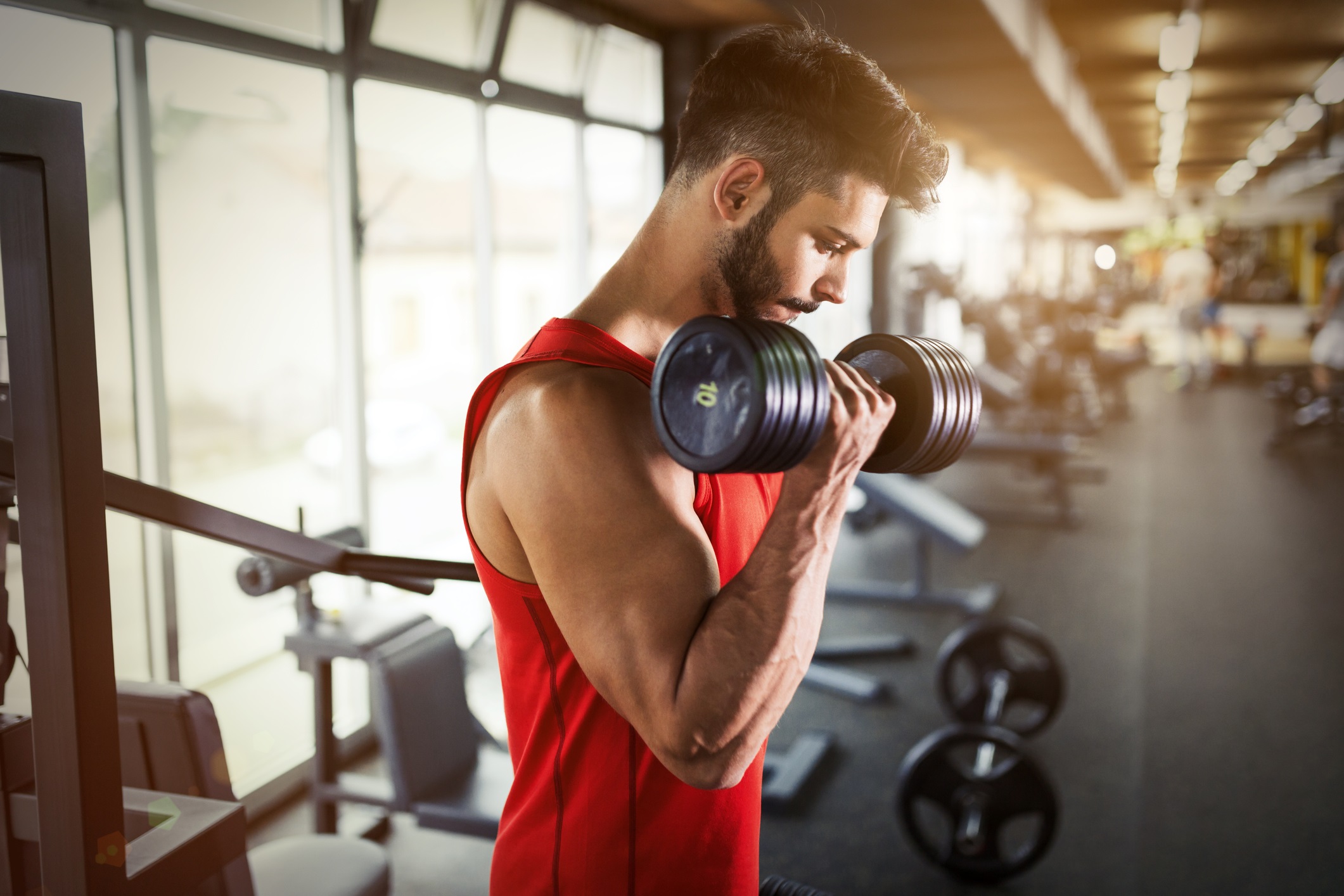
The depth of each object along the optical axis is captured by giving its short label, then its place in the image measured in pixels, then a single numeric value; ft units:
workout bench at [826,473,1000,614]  10.94
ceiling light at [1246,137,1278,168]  34.86
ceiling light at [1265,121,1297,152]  30.07
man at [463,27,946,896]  2.27
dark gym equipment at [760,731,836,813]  7.68
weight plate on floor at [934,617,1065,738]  8.27
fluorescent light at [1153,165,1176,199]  42.86
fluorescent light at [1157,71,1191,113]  21.17
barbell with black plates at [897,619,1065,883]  6.60
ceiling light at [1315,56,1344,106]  19.85
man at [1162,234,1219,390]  30.32
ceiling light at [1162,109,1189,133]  26.48
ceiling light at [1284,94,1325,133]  25.13
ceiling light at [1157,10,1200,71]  16.01
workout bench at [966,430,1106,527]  14.93
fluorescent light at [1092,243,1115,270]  22.37
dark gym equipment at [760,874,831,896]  3.43
